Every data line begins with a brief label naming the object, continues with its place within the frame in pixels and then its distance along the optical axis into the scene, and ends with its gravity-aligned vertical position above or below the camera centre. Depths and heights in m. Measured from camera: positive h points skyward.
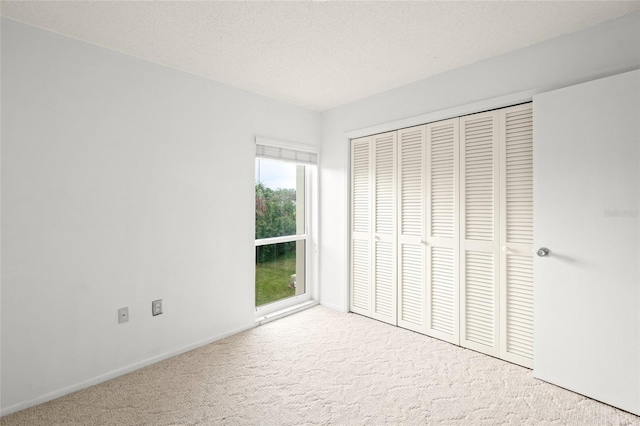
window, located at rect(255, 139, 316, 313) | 3.44 -0.16
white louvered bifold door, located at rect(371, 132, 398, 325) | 3.24 -0.19
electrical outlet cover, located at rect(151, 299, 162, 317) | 2.57 -0.79
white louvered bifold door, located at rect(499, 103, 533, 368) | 2.38 -0.19
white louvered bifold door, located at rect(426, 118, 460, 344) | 2.78 -0.18
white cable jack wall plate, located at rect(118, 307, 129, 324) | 2.39 -0.79
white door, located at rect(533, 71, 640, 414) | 1.89 -0.18
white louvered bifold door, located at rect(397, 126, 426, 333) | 3.01 -0.19
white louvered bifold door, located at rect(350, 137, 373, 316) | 3.46 -0.17
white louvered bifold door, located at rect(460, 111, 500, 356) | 2.55 -0.19
